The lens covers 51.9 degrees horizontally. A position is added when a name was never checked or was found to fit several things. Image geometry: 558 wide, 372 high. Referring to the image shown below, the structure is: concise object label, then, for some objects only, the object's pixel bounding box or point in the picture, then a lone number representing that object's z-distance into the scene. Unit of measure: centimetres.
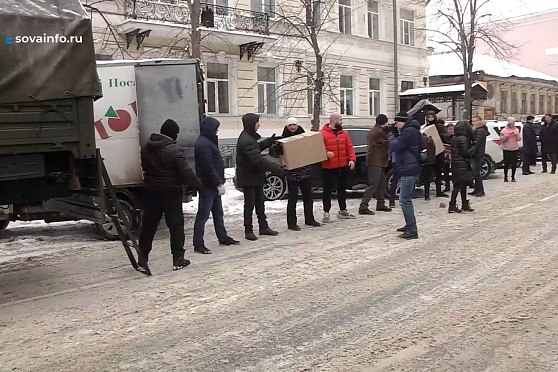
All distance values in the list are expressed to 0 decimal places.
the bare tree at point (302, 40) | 2283
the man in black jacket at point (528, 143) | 1730
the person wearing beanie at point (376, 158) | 1062
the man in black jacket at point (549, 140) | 1722
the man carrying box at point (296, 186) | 918
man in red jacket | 975
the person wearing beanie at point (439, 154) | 1179
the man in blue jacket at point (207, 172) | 771
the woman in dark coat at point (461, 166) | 1014
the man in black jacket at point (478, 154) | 1230
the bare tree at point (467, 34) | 2369
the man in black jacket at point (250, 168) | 839
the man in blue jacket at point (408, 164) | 816
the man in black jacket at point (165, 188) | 669
